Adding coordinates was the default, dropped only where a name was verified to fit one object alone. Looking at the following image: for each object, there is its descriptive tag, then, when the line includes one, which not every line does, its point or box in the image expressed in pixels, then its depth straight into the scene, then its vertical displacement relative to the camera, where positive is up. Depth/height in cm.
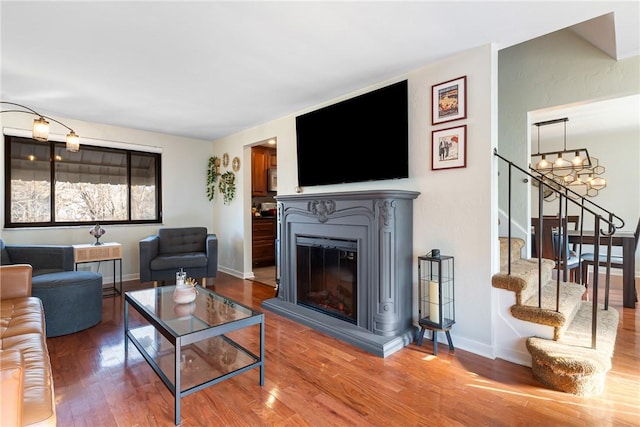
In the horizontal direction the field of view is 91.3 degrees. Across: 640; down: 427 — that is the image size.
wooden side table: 365 -48
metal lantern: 238 -68
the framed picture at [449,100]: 242 +88
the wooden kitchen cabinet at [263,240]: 561 -51
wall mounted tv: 277 +71
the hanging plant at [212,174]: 537 +65
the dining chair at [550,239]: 397 -39
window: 391 +39
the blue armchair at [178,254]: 392 -56
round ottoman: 263 -75
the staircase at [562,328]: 183 -86
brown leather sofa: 87 -64
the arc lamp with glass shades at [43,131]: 267 +74
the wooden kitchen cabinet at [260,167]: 571 +85
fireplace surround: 252 -43
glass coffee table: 172 -89
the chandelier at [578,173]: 475 +64
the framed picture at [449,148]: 243 +50
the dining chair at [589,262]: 373 -63
